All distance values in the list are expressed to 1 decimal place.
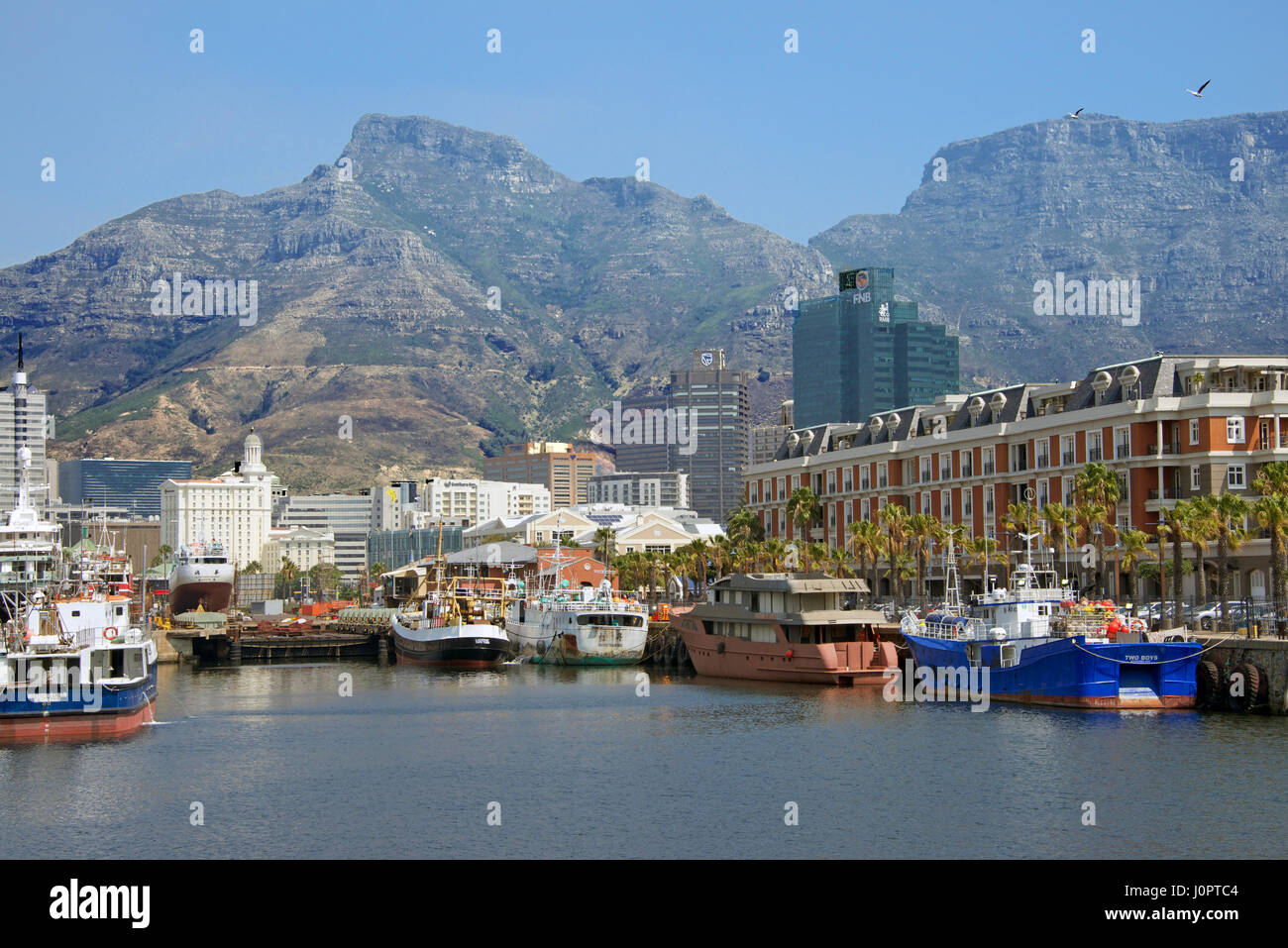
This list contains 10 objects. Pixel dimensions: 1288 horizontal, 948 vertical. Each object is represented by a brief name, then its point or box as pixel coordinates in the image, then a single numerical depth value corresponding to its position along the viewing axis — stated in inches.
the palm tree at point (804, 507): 5748.0
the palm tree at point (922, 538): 4731.8
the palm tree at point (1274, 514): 3191.4
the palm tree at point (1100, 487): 3887.8
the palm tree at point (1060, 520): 3929.6
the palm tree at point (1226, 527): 3368.6
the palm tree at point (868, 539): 4887.8
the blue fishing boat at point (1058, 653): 3004.4
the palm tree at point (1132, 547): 3665.6
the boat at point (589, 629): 5211.6
